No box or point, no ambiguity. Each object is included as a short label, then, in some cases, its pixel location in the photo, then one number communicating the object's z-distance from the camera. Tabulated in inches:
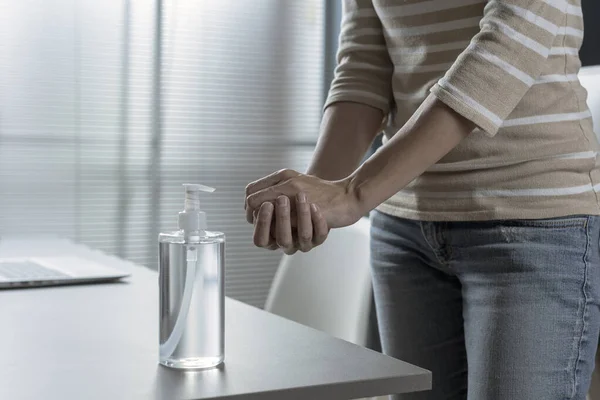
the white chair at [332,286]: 108.2
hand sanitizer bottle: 64.8
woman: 76.2
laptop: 93.1
